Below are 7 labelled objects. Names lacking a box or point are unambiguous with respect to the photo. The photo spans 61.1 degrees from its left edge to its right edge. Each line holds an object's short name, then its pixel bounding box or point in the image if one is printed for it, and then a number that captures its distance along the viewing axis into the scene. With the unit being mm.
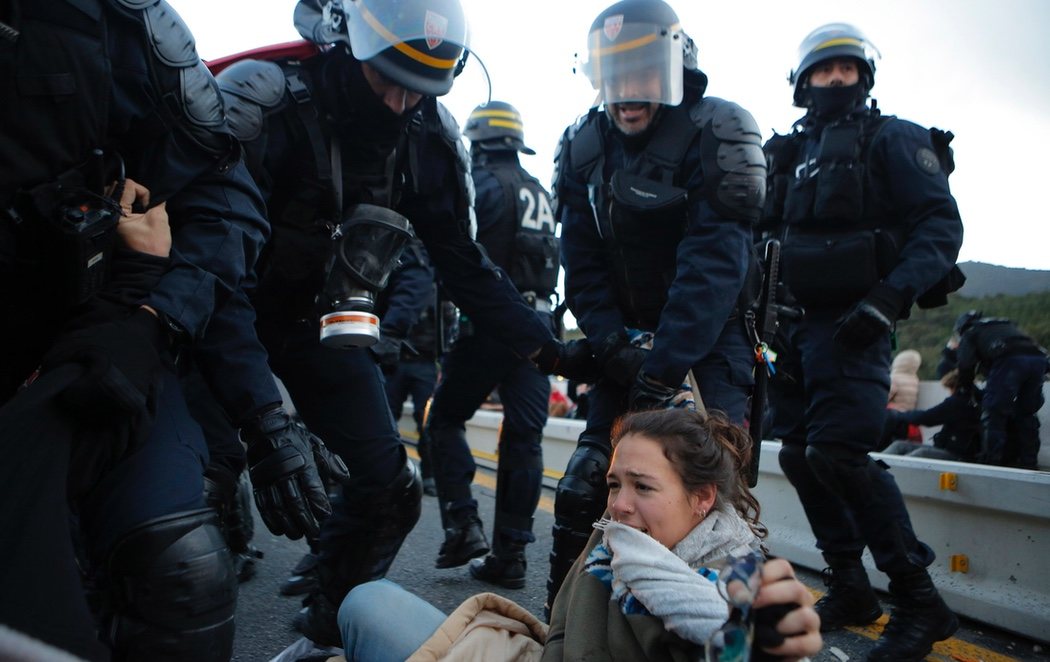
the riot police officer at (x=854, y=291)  3105
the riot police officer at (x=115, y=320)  1551
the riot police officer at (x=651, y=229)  2744
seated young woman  1273
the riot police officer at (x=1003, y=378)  4820
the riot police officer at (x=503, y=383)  4020
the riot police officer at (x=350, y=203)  2574
